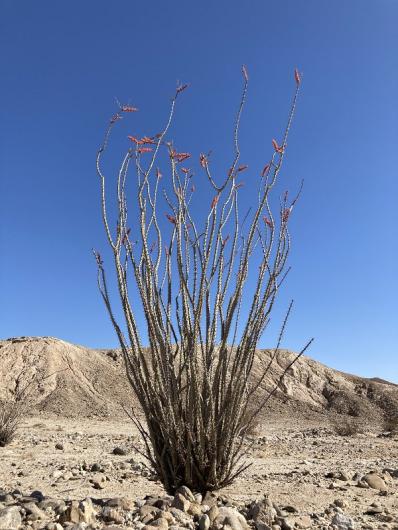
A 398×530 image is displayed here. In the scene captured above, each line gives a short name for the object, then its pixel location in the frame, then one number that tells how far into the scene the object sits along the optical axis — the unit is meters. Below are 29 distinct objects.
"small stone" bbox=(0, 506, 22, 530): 3.10
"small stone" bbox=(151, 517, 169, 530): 3.18
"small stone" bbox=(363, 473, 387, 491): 5.59
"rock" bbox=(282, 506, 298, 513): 4.10
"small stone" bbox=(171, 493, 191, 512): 3.56
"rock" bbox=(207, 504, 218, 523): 3.44
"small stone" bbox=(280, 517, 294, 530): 3.48
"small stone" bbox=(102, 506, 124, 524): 3.33
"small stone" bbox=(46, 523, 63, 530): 3.08
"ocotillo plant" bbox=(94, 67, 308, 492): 4.16
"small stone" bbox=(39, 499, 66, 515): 3.52
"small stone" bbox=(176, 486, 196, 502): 3.84
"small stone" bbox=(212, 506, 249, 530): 3.30
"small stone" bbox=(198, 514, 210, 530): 3.28
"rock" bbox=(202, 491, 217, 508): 3.91
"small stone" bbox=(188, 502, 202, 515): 3.53
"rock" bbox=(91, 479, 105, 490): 5.17
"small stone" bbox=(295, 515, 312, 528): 3.61
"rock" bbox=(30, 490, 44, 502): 3.97
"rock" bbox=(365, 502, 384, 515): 4.26
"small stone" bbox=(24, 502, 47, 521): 3.35
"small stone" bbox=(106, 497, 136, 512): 3.65
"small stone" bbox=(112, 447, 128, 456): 8.93
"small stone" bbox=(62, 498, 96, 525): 3.28
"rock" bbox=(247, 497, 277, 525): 3.55
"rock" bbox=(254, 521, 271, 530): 3.37
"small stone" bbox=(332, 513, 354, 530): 3.60
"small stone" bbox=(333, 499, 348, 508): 4.40
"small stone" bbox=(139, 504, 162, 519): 3.44
